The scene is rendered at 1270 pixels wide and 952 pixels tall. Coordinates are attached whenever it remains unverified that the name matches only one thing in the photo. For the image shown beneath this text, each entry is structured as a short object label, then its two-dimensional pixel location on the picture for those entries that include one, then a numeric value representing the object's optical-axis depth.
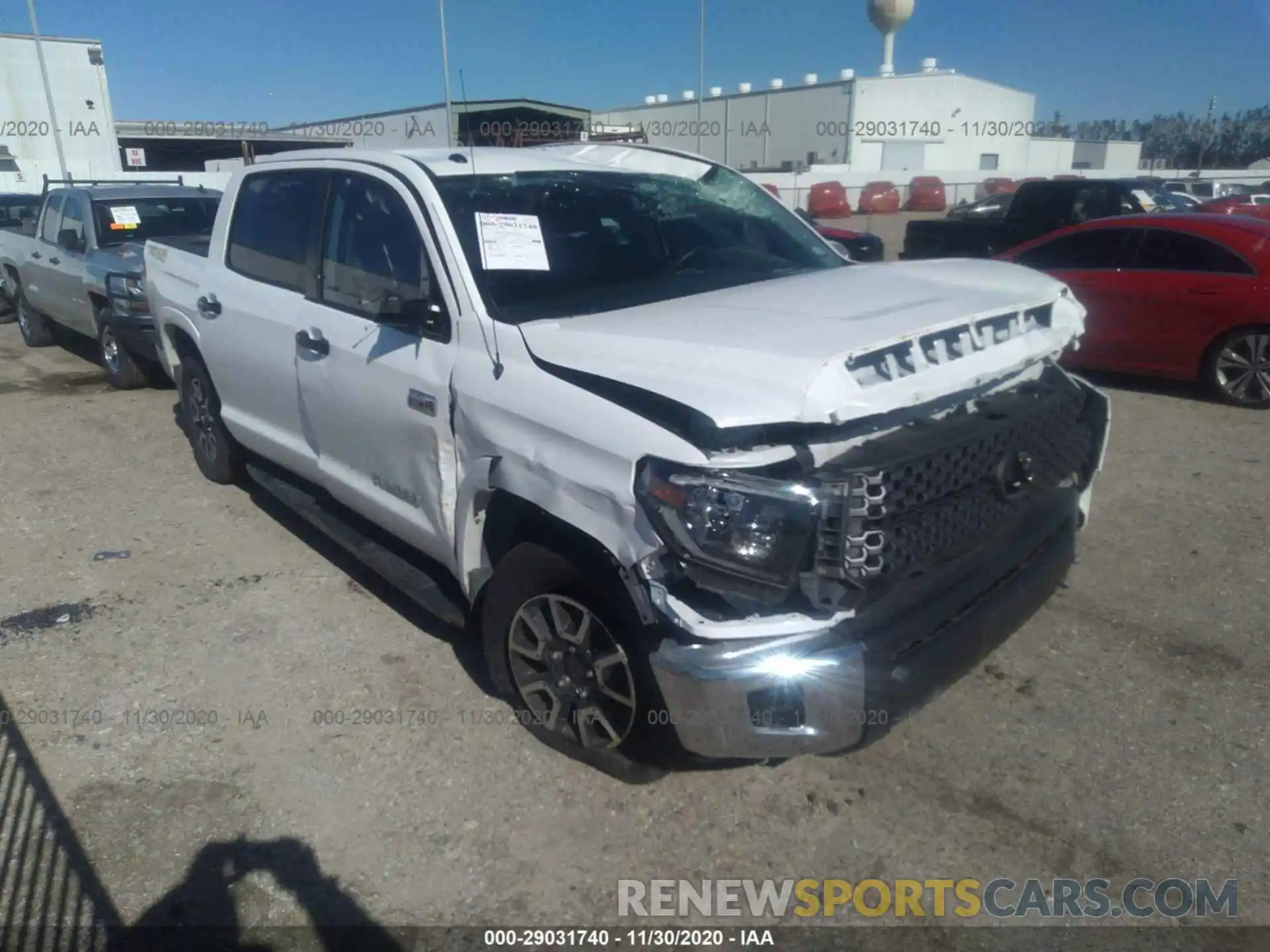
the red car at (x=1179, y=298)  7.44
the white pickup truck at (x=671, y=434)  2.44
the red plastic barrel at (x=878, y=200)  37.69
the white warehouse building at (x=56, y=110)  28.39
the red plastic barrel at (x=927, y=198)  39.19
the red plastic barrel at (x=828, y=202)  35.41
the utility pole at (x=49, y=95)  20.50
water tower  56.12
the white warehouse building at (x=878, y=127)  51.31
